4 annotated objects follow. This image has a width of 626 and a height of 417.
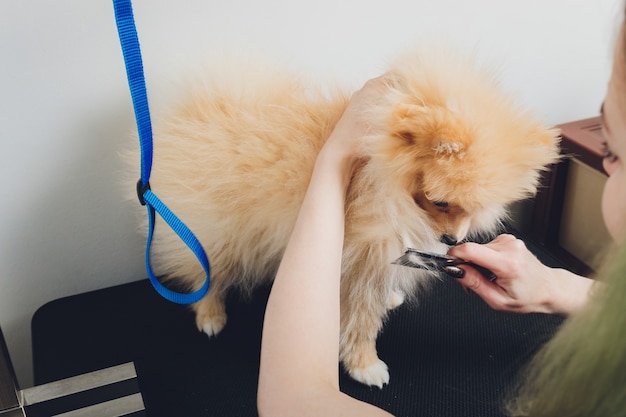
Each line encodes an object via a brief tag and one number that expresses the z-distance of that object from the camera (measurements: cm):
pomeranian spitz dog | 68
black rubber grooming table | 85
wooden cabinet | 118
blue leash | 67
